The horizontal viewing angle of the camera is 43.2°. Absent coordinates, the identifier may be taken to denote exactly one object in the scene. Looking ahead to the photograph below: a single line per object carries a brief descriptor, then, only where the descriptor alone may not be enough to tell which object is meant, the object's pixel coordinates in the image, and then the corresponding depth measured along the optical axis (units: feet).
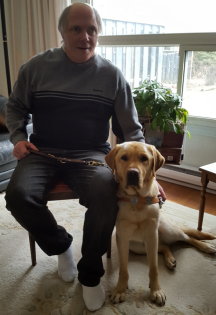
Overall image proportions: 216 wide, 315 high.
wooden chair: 4.80
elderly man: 4.68
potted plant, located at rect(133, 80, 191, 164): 6.97
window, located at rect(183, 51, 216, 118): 8.16
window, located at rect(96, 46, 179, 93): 8.93
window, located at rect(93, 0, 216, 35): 7.79
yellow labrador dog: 4.36
